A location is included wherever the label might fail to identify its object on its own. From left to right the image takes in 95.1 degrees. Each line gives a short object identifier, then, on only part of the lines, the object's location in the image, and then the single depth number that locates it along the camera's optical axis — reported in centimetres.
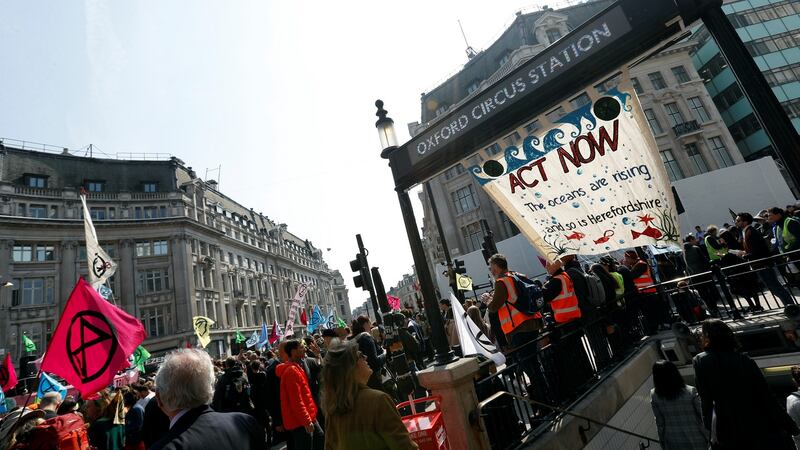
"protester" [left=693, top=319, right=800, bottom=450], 338
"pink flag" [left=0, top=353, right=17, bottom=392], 1089
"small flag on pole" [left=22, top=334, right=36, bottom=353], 2375
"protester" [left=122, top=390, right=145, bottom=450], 578
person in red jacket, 513
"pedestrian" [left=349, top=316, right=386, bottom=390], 560
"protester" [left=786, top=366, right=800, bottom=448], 388
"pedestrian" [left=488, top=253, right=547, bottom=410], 510
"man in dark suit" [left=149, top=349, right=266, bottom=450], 206
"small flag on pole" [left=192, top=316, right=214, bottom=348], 2070
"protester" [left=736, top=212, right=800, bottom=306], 741
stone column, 383
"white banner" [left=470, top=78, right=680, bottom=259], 384
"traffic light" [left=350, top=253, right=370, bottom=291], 1395
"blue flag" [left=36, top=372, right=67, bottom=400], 1000
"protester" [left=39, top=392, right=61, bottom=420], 501
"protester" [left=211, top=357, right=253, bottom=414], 667
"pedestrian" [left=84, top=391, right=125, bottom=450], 556
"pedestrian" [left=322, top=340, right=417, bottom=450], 237
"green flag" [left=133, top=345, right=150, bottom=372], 1703
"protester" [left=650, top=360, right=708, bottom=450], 402
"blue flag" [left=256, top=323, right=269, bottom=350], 2339
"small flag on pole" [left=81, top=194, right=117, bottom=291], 950
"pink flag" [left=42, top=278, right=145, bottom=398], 488
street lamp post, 433
